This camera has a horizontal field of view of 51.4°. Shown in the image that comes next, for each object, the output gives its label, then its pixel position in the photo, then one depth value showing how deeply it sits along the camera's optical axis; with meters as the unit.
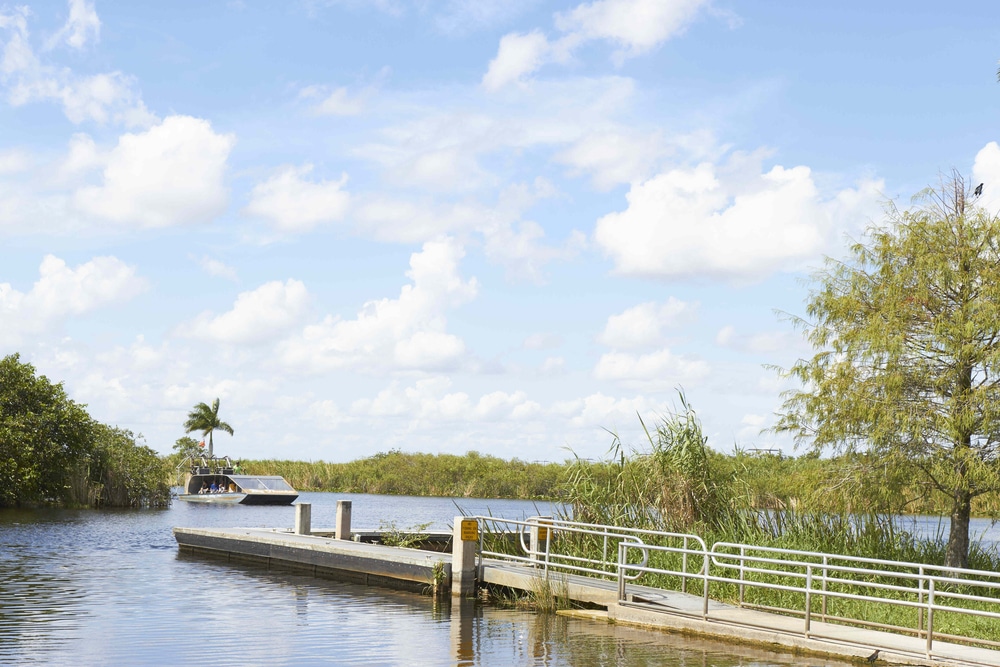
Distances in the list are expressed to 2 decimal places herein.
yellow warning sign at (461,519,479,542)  19.61
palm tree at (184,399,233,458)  101.06
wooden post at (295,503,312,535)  27.22
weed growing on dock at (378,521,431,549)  24.96
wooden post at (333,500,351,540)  26.23
